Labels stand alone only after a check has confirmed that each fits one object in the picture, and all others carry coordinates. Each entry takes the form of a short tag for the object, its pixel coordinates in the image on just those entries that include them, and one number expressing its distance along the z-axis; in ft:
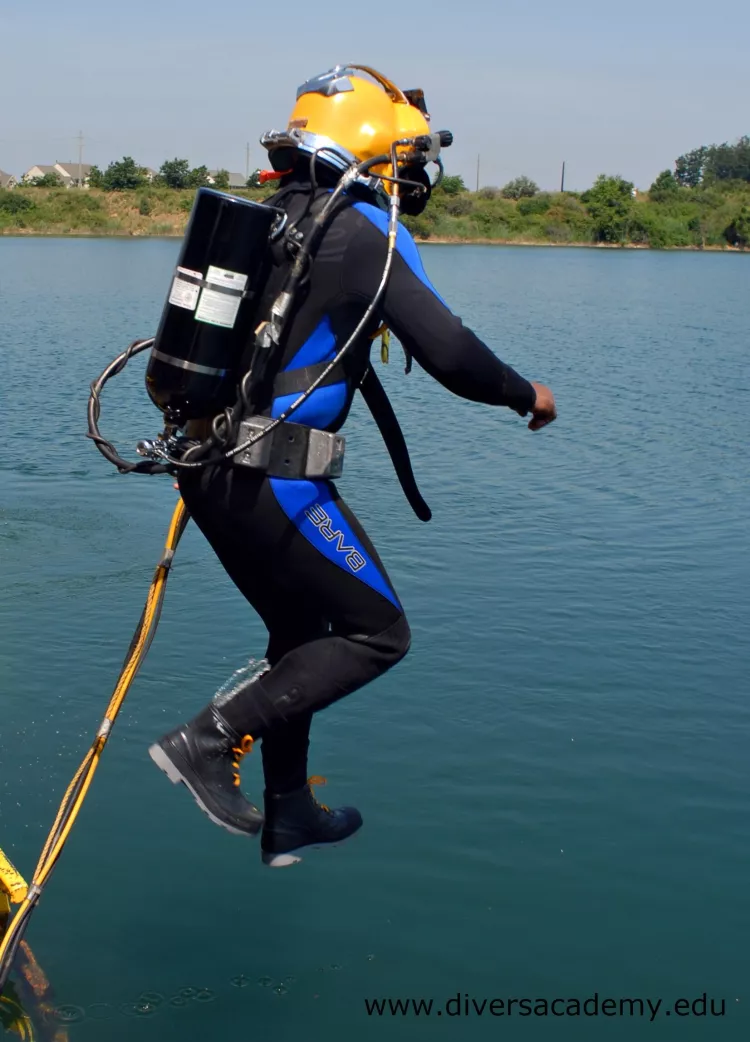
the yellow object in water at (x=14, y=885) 13.02
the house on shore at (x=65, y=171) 467.60
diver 11.21
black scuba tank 10.89
